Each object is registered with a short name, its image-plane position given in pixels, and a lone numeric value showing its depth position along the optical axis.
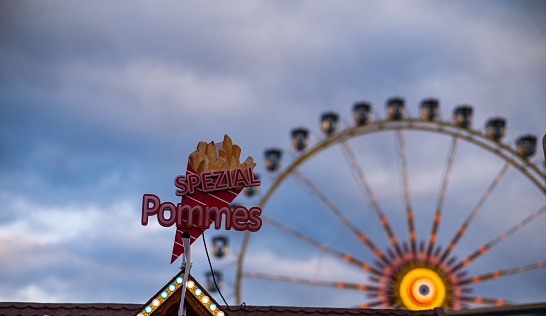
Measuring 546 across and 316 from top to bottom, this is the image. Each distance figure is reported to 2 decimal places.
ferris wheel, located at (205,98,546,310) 30.95
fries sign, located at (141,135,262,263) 14.22
